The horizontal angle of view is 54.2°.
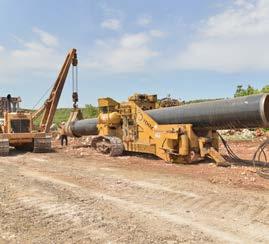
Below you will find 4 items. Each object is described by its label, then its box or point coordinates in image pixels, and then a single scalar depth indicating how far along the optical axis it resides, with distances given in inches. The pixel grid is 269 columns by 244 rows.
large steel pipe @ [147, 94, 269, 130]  255.9
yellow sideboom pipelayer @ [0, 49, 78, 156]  408.8
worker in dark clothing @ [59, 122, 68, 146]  511.0
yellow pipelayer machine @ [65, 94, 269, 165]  268.2
